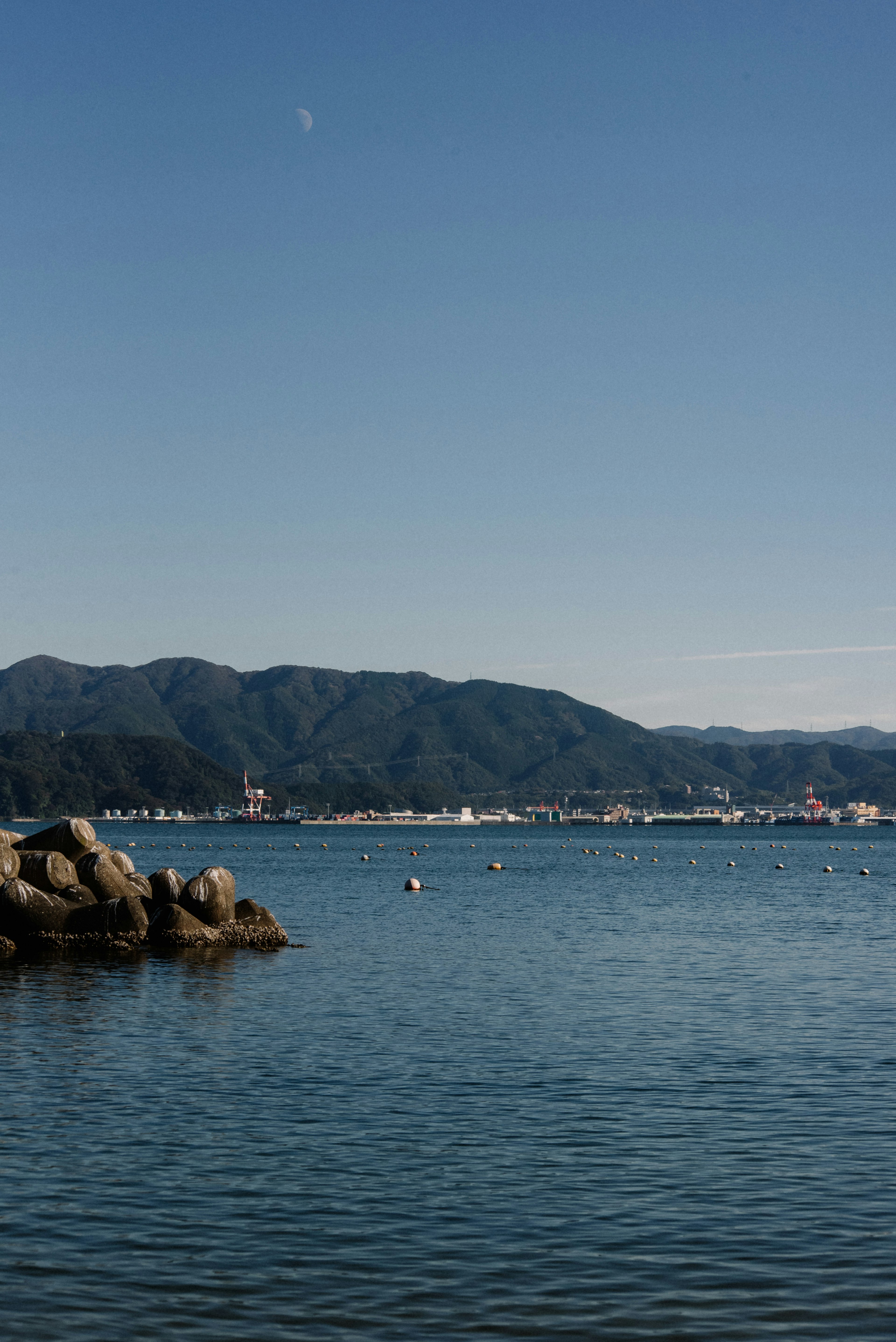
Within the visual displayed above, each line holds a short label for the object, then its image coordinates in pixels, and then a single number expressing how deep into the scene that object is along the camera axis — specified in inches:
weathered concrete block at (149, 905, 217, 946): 1941.4
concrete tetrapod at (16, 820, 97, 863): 2153.1
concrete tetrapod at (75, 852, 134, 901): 2055.9
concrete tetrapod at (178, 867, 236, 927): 2020.2
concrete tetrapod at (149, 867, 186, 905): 2053.4
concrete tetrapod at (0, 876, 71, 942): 1877.5
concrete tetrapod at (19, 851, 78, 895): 1973.4
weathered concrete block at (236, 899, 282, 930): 2057.1
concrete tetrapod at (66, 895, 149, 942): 1909.4
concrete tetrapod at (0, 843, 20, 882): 1948.8
